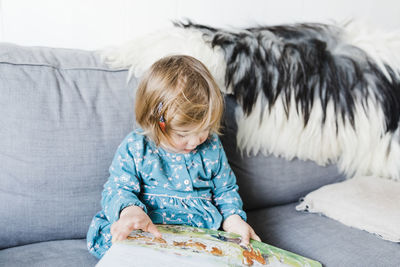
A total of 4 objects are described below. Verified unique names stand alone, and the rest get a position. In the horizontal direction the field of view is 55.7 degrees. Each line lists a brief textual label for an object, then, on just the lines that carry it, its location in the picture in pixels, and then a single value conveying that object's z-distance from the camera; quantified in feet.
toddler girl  2.58
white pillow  3.21
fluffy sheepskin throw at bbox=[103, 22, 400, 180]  3.56
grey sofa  2.89
